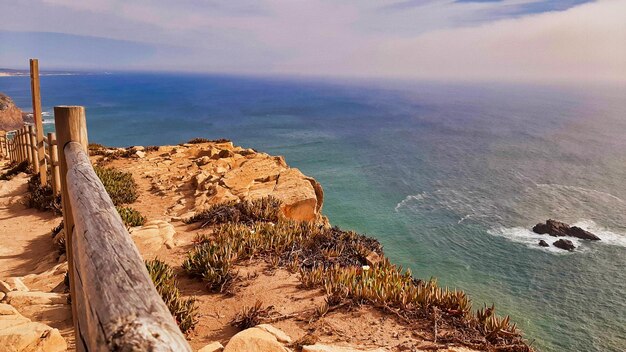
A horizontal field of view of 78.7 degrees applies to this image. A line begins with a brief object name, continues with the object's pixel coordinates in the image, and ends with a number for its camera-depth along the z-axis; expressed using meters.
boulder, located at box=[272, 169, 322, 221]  14.12
